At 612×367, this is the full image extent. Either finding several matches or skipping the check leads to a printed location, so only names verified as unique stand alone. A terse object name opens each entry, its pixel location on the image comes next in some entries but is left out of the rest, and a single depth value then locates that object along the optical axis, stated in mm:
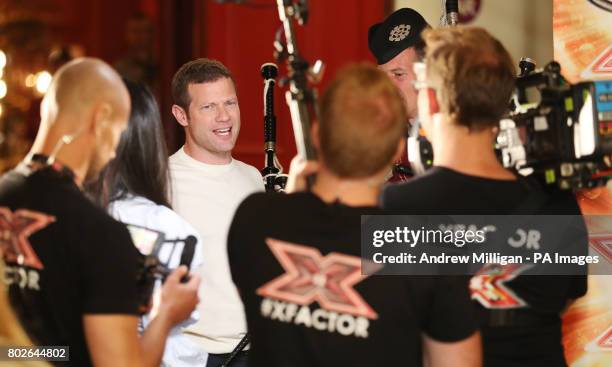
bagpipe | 3564
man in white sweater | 5227
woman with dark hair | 4234
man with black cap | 5785
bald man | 3271
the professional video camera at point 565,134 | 3650
